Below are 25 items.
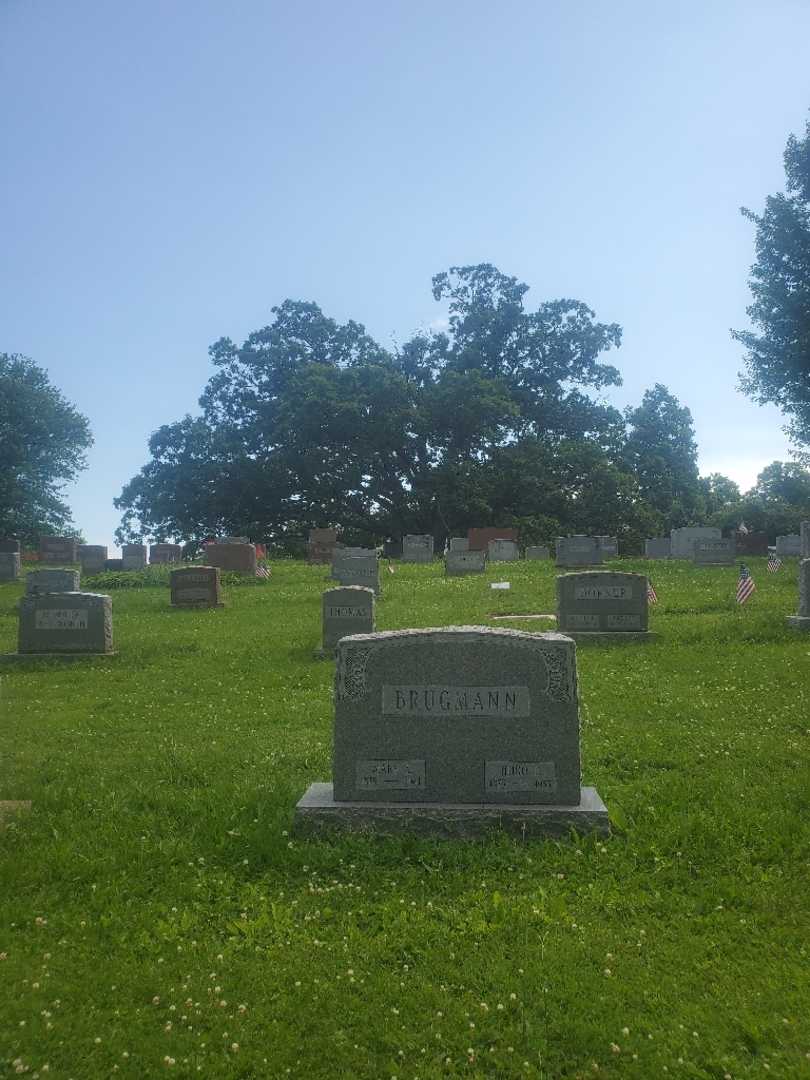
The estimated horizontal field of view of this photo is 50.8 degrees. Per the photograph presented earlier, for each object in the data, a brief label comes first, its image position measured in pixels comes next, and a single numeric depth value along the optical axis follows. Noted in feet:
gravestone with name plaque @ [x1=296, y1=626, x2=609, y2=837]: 20.08
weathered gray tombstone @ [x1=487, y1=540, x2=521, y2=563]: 122.52
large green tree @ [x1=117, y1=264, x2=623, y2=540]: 153.99
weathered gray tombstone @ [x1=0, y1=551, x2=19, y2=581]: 107.14
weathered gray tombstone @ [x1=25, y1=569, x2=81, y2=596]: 76.43
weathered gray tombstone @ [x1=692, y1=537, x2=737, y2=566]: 96.73
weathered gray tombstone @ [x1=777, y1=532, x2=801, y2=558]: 112.98
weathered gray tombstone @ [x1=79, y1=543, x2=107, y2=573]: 121.60
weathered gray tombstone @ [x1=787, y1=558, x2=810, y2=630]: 48.47
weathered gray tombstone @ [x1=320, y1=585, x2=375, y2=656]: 46.96
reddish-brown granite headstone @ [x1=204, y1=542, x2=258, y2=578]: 102.78
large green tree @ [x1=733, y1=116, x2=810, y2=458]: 102.12
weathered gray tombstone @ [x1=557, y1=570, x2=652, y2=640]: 48.49
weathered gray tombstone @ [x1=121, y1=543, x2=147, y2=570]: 126.93
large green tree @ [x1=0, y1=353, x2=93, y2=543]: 172.45
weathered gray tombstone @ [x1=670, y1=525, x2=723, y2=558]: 119.85
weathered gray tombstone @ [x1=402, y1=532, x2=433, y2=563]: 127.85
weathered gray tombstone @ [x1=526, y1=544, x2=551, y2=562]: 125.25
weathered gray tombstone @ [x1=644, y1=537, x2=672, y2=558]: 130.41
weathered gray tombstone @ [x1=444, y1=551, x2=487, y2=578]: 97.50
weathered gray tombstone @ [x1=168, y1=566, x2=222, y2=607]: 73.00
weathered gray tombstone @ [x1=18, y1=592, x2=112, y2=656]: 47.44
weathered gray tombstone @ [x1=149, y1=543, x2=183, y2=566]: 137.59
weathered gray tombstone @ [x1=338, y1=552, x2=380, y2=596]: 81.97
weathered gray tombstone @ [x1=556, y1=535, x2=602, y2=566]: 100.37
